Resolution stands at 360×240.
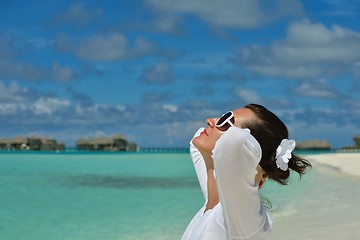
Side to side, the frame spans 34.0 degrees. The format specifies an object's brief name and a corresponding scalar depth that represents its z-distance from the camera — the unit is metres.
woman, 1.87
